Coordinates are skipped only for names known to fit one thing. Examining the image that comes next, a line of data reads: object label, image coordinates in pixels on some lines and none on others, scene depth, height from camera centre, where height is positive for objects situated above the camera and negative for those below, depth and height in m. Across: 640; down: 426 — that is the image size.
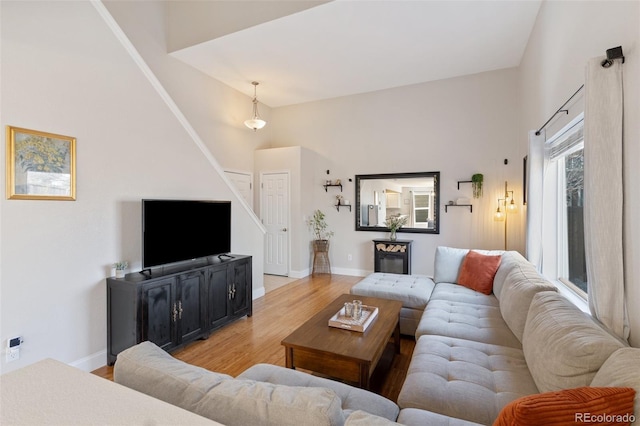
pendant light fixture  5.04 +1.49
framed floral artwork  2.14 +0.36
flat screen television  2.83 -0.18
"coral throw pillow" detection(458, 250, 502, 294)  3.13 -0.63
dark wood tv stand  2.56 -0.86
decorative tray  2.25 -0.83
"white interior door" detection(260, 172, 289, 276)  5.89 -0.13
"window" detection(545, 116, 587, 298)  2.38 +0.09
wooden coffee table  1.90 -0.89
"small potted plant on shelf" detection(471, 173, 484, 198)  4.82 +0.45
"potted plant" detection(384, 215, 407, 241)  5.44 -0.20
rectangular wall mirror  5.25 +0.22
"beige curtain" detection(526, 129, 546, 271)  3.04 +0.21
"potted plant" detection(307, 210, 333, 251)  6.12 -0.30
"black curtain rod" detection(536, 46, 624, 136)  1.49 +0.77
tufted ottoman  3.06 -0.84
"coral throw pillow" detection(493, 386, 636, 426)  0.84 -0.56
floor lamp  4.64 +0.07
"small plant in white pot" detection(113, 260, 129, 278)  2.71 -0.49
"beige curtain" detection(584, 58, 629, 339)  1.48 +0.09
